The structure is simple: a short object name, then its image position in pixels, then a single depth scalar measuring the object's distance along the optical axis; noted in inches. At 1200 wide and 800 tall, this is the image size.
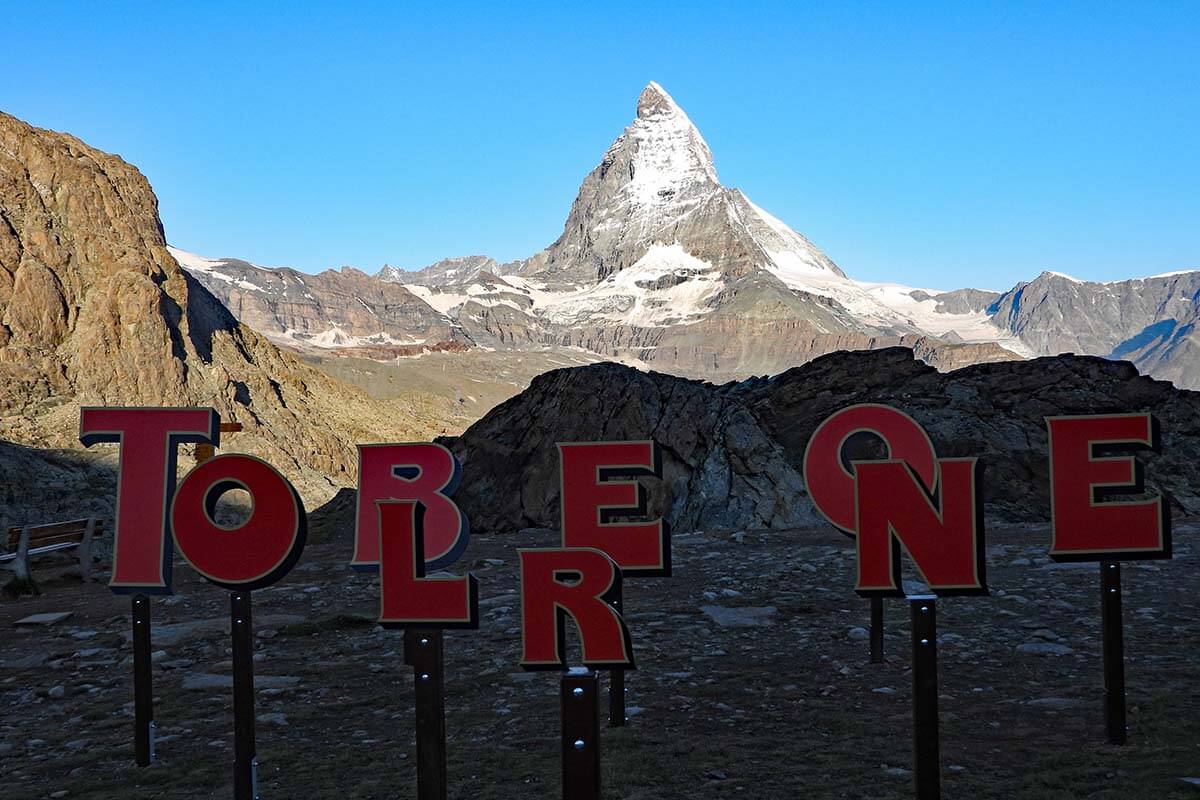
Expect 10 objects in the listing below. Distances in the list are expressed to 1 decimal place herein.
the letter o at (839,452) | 292.5
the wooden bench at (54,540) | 641.0
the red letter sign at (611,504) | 295.3
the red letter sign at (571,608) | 239.0
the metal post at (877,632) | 375.6
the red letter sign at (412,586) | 242.1
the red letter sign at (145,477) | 275.6
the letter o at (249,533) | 256.7
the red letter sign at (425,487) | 269.0
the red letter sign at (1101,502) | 269.6
